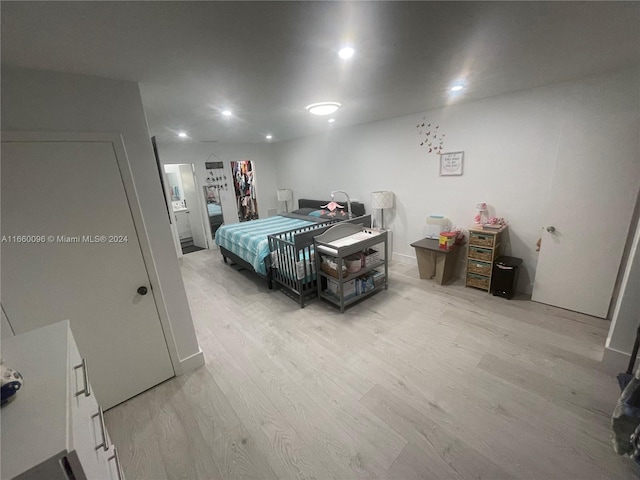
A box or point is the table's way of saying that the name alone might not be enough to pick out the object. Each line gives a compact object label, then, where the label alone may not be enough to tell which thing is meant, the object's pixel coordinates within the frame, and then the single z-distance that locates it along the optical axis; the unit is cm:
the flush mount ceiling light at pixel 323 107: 274
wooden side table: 346
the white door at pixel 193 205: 589
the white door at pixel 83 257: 149
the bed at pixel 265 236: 363
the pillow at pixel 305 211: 549
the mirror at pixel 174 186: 682
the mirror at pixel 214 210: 621
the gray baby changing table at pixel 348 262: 299
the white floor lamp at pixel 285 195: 648
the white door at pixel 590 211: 229
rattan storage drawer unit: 306
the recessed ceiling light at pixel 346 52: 155
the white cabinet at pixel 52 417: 64
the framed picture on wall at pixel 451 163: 342
